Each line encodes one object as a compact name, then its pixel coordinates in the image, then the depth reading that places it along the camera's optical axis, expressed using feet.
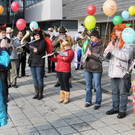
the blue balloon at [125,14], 32.59
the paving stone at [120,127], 14.23
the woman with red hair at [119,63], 15.16
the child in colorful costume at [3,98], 11.30
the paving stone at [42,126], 14.65
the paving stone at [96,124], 14.80
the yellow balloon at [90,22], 24.08
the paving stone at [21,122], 15.34
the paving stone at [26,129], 14.23
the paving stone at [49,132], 13.93
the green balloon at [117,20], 29.58
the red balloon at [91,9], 29.43
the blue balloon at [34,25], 23.77
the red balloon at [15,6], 32.74
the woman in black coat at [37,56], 20.47
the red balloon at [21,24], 26.48
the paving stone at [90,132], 13.81
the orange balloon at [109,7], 25.90
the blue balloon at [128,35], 13.43
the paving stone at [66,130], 14.02
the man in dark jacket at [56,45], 25.40
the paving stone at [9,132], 13.97
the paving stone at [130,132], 13.65
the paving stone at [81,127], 14.40
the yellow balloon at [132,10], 30.79
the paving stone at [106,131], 13.75
